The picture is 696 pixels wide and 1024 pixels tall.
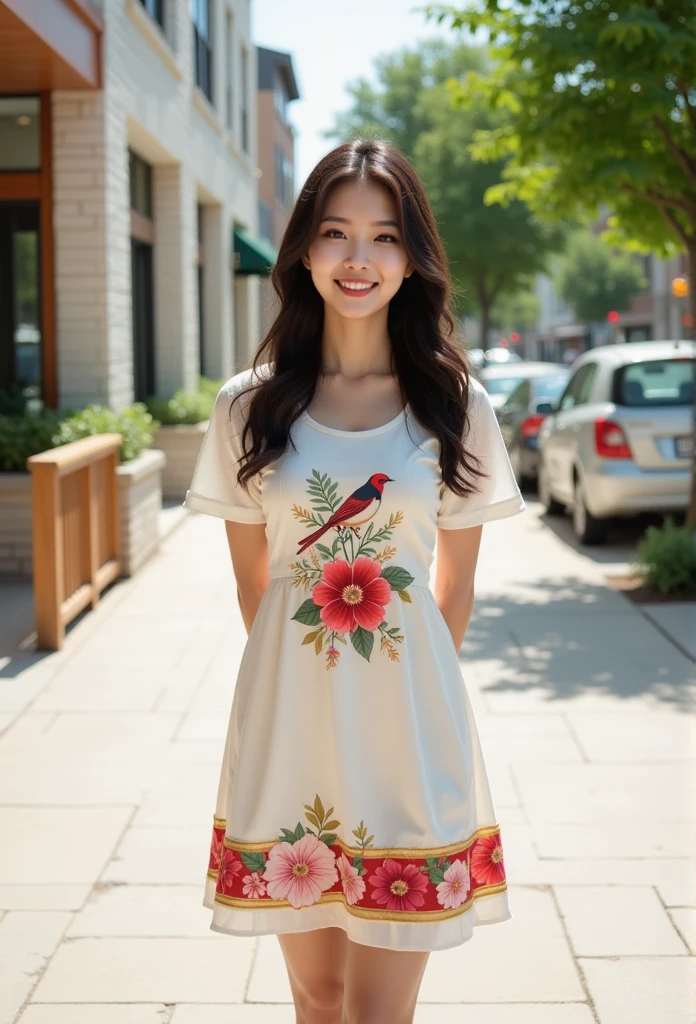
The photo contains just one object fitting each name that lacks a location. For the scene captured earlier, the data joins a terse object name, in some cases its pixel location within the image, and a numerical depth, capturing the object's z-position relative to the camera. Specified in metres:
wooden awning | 8.39
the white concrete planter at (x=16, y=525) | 9.22
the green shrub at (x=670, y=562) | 8.92
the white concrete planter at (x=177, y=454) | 14.44
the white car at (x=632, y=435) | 10.76
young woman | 2.40
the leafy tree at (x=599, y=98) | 8.50
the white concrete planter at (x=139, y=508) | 9.35
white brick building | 10.54
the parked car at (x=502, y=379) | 21.02
